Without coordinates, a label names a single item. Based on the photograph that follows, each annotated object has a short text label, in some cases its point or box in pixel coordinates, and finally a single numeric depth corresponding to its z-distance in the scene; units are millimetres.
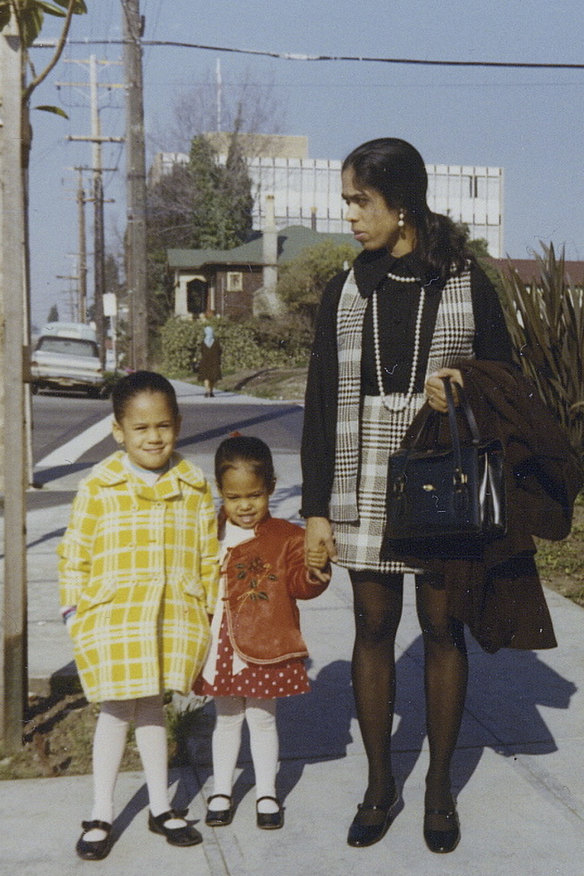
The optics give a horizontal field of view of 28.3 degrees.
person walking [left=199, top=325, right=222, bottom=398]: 28234
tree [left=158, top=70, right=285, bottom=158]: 62688
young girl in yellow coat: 3164
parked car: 27609
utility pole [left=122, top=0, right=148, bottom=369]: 17500
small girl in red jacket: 3373
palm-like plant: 9180
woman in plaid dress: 3246
